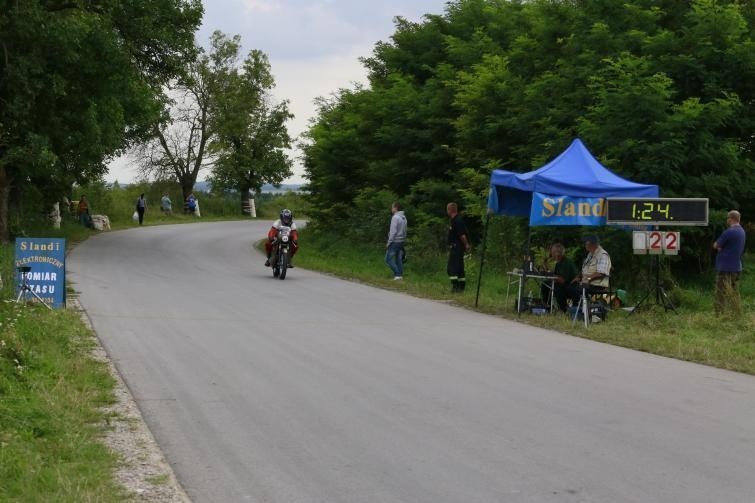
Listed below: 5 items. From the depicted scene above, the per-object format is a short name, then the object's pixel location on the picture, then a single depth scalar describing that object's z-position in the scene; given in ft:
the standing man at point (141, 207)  159.94
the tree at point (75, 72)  83.92
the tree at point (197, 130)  216.13
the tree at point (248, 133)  216.13
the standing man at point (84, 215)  139.85
